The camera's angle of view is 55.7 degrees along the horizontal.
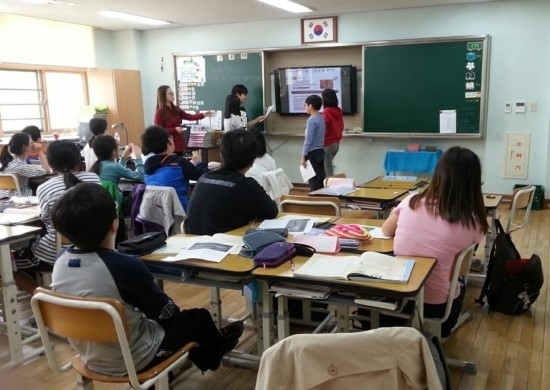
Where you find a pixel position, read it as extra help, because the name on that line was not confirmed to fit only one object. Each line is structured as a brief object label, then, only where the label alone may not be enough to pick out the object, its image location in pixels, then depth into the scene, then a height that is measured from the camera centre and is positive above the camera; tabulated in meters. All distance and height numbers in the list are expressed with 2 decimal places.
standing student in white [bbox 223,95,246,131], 6.72 -0.18
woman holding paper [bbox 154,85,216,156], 6.14 -0.18
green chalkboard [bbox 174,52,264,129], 7.74 +0.31
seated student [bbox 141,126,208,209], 3.79 -0.47
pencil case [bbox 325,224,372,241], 2.46 -0.65
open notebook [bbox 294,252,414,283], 1.93 -0.67
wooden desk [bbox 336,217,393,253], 2.36 -0.69
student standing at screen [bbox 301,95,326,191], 5.77 -0.49
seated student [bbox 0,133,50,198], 4.45 -0.49
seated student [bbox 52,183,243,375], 1.76 -0.59
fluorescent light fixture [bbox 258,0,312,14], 6.26 +1.13
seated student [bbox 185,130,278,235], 2.76 -0.51
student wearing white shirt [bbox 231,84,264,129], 6.72 -0.01
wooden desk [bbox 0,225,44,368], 2.63 -0.93
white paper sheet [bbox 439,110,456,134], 6.63 -0.35
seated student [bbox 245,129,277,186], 4.03 -0.55
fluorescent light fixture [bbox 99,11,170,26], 6.91 +1.15
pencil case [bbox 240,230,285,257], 2.27 -0.63
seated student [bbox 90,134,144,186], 4.03 -0.47
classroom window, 7.29 +0.07
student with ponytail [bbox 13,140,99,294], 3.04 -0.60
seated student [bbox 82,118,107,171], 5.34 -0.27
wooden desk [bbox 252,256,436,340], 1.85 -0.69
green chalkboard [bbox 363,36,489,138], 6.45 +0.09
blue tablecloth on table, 6.68 -0.86
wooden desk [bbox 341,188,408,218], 3.66 -0.73
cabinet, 8.13 +0.11
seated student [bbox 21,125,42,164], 5.27 -0.36
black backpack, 3.24 -1.16
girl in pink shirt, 2.29 -0.56
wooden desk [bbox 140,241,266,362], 2.12 -0.71
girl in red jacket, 6.11 -0.34
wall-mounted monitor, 7.16 +0.16
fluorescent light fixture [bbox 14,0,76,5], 6.06 +1.17
